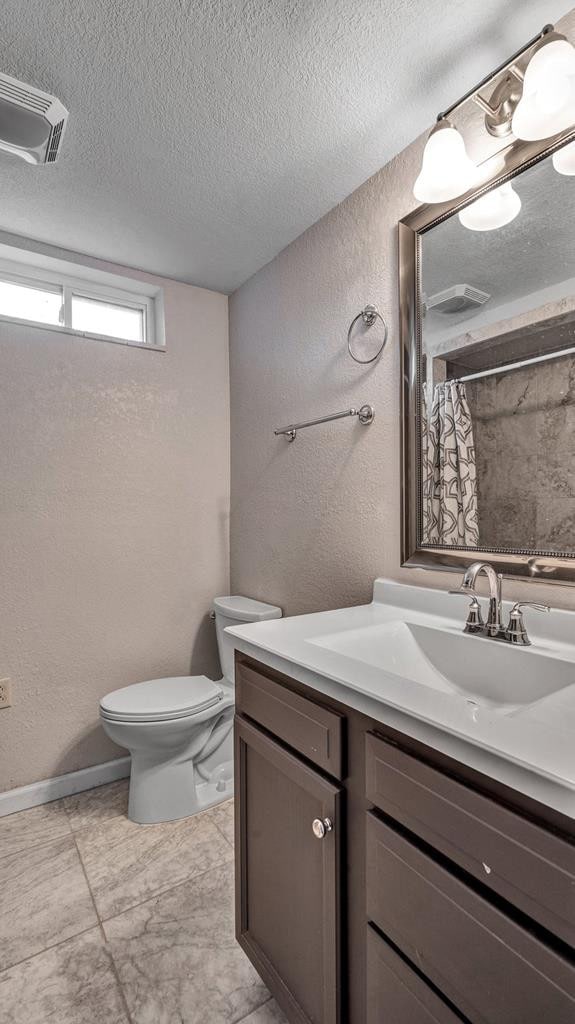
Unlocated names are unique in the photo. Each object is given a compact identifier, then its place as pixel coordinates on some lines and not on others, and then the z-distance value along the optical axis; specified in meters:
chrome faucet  0.99
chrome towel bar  1.57
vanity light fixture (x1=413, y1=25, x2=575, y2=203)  0.97
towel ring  1.54
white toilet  1.69
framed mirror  1.07
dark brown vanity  0.55
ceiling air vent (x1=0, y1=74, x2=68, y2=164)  1.25
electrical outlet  1.87
